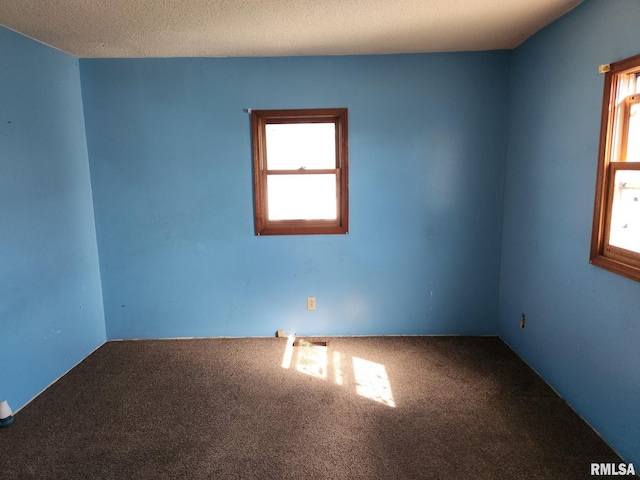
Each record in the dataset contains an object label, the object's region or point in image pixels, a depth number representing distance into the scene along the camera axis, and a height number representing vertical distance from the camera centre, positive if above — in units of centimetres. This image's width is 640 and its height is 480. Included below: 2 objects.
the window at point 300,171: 327 +11
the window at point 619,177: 193 +0
